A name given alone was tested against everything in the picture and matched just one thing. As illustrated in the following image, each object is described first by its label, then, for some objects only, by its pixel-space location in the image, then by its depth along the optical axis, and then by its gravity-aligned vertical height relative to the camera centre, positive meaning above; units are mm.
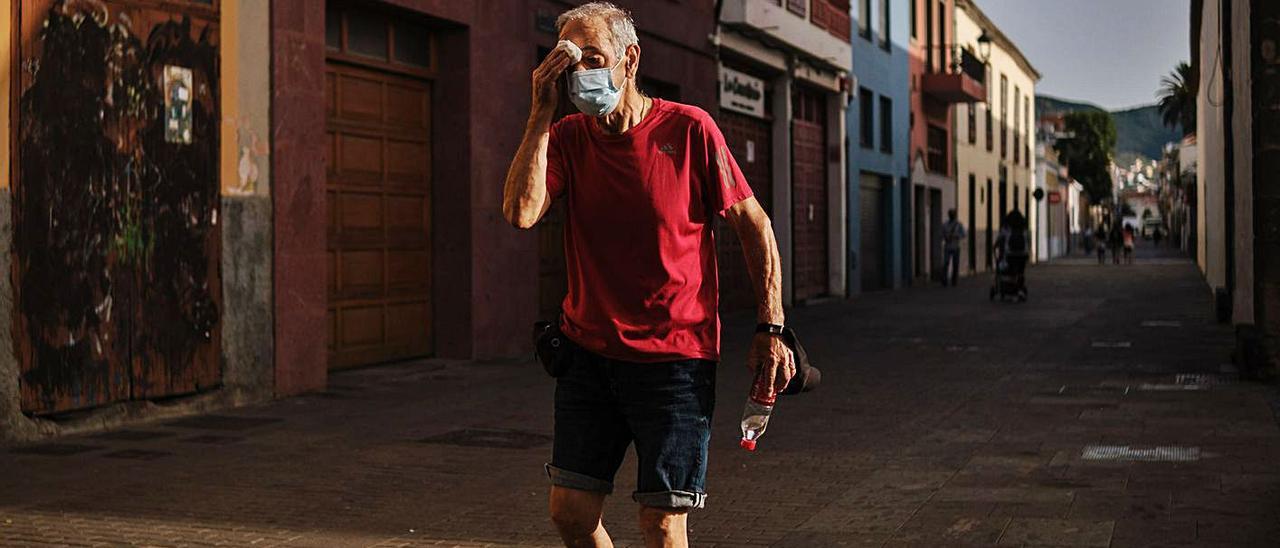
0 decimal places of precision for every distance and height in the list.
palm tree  81562 +9060
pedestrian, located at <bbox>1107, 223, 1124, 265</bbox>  49688 +683
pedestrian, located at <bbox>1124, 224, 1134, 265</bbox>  48969 +599
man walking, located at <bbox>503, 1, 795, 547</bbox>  3723 -30
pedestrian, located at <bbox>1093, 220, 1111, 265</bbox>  50516 +624
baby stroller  24750 -237
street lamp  36875 +5749
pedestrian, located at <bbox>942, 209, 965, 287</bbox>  31891 +431
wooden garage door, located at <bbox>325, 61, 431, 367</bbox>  12258 +444
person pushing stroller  24672 +24
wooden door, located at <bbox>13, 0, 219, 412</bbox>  8750 +396
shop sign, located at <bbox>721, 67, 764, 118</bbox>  21219 +2518
